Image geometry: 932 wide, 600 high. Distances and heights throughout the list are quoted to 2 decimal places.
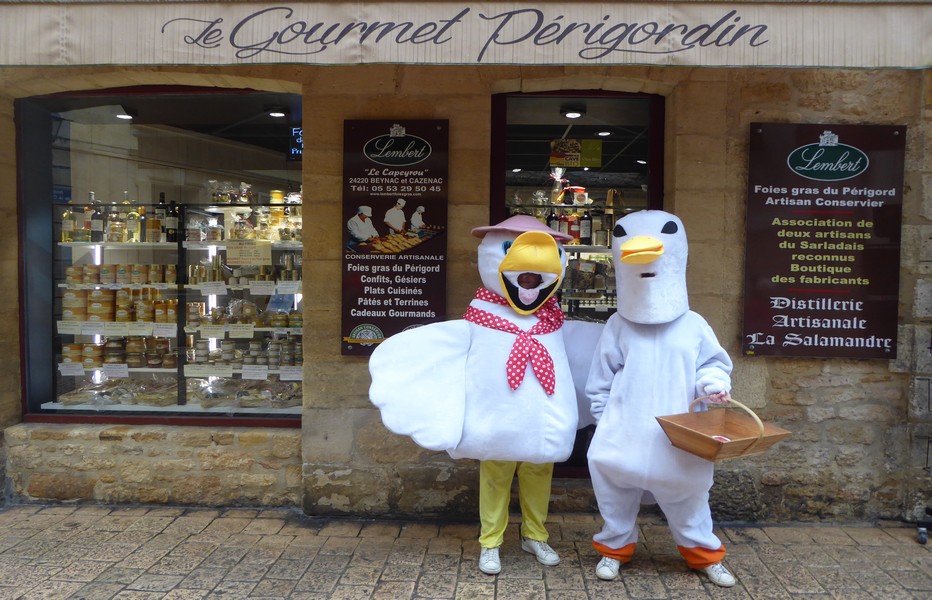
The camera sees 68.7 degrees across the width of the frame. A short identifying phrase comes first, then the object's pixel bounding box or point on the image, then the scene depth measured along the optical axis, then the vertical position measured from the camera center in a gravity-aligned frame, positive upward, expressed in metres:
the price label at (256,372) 5.04 -0.73
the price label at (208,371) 5.07 -0.73
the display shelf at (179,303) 5.02 -0.24
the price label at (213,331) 5.09 -0.44
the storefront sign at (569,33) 3.23 +1.16
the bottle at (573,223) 4.78 +0.37
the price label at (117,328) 5.16 -0.43
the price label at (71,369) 5.10 -0.74
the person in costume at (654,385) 3.36 -0.54
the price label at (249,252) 5.04 +0.15
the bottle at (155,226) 5.12 +0.34
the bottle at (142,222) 5.14 +0.37
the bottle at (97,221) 5.15 +0.38
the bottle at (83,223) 5.14 +0.36
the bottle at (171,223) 5.10 +0.37
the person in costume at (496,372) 3.43 -0.50
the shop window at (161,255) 4.95 +0.12
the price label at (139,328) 5.15 -0.43
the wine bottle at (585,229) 4.77 +0.33
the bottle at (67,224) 5.10 +0.35
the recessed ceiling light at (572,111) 4.71 +1.15
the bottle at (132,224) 5.16 +0.36
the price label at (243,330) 5.07 -0.43
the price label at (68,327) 5.11 -0.43
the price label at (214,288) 5.09 -0.12
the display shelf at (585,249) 4.69 +0.19
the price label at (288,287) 4.99 -0.10
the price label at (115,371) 5.16 -0.76
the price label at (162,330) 5.15 -0.44
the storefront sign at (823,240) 4.21 +0.25
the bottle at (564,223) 4.77 +0.37
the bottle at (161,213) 5.12 +0.44
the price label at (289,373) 4.99 -0.73
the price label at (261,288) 5.04 -0.11
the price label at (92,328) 5.14 -0.43
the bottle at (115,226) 5.17 +0.34
